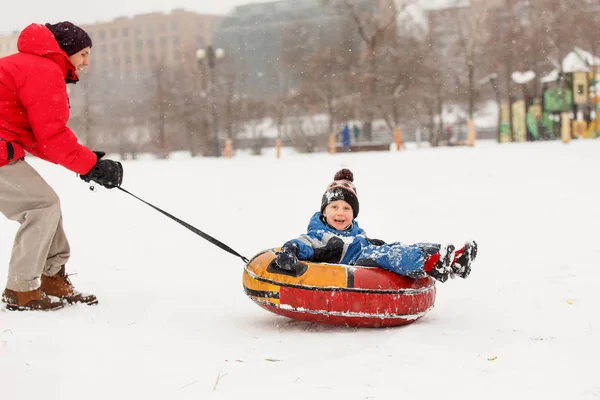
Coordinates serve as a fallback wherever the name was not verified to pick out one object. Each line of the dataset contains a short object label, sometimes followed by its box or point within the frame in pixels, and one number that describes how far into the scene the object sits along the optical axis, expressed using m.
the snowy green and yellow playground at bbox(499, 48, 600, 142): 29.58
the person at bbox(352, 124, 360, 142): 38.34
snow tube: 4.19
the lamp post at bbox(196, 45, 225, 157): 28.14
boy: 4.32
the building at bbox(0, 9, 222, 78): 68.94
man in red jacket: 4.45
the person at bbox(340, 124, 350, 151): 30.89
